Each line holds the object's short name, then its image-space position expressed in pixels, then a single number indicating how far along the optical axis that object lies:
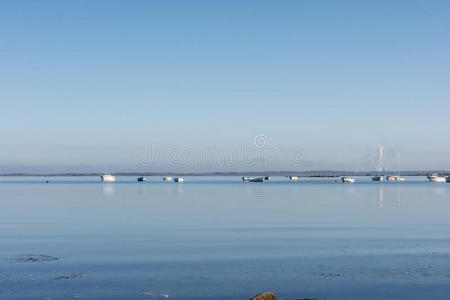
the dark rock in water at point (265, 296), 16.45
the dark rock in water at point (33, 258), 25.48
